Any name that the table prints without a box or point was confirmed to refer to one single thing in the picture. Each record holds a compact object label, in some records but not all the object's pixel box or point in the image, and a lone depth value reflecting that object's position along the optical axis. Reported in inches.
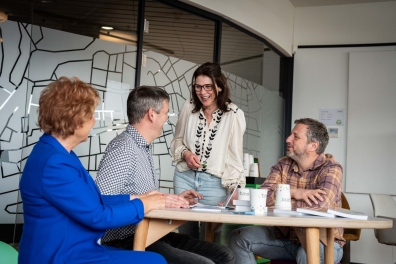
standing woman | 126.4
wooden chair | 177.5
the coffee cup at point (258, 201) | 91.5
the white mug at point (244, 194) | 99.4
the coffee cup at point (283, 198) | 100.8
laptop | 90.1
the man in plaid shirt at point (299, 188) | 107.4
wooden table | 81.5
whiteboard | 259.4
